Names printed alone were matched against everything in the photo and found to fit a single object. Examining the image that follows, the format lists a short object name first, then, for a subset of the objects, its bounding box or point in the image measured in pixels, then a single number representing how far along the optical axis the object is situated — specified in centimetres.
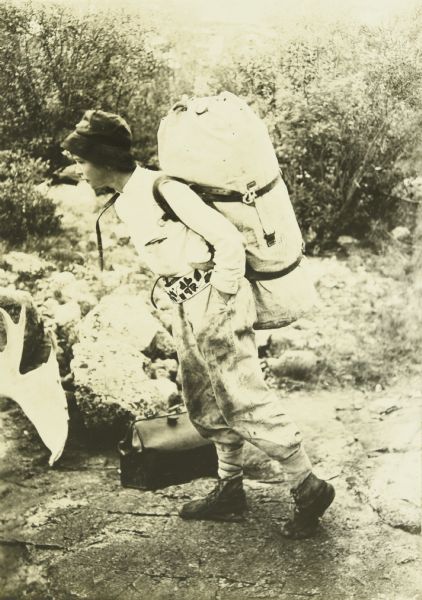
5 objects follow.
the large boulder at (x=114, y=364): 241
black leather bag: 241
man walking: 212
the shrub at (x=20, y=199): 237
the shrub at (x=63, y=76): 234
